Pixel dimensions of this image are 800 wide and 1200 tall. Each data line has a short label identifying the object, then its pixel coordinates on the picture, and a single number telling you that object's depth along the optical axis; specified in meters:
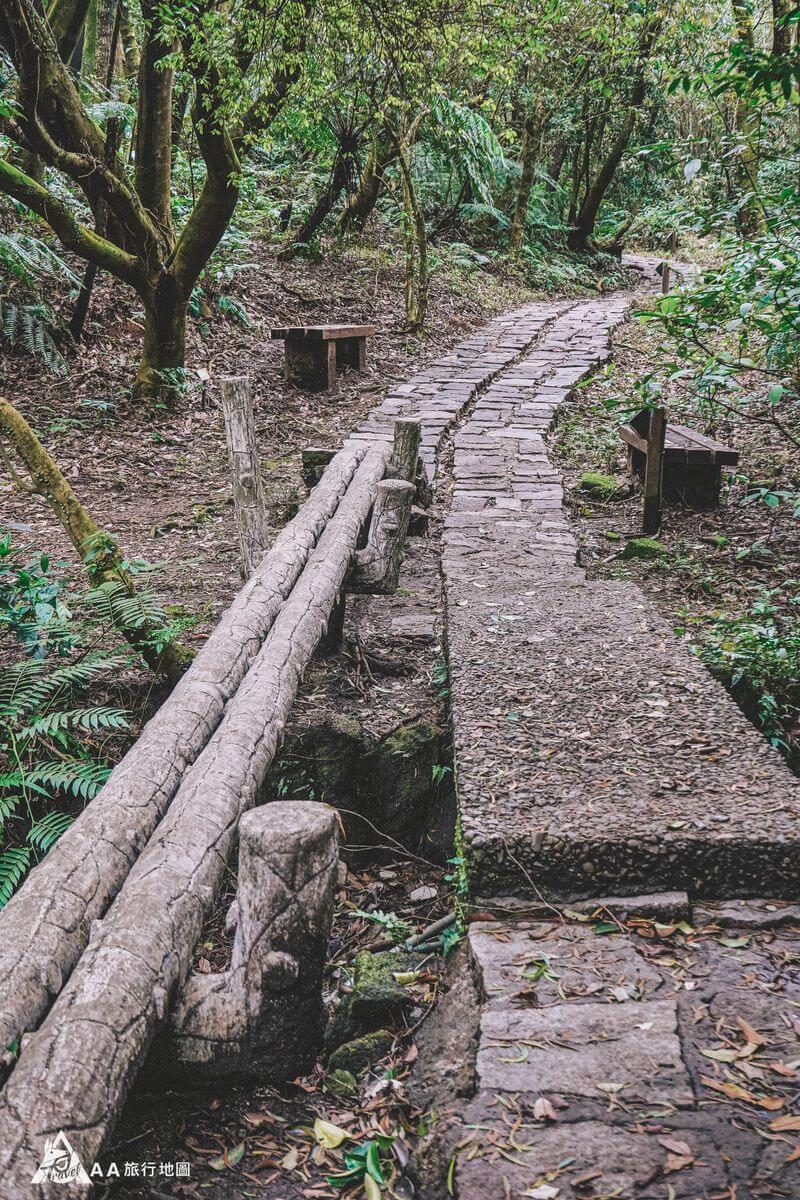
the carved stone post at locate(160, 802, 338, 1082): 1.96
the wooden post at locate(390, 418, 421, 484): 5.21
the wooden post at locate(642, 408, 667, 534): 5.18
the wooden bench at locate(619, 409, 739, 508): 5.55
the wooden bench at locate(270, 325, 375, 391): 8.31
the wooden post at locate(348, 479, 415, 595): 4.43
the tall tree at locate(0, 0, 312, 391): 6.35
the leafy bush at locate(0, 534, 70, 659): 3.74
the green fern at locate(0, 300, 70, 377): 7.57
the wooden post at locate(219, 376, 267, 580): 4.57
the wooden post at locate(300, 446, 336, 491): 5.83
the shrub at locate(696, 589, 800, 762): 3.44
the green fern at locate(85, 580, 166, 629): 3.83
